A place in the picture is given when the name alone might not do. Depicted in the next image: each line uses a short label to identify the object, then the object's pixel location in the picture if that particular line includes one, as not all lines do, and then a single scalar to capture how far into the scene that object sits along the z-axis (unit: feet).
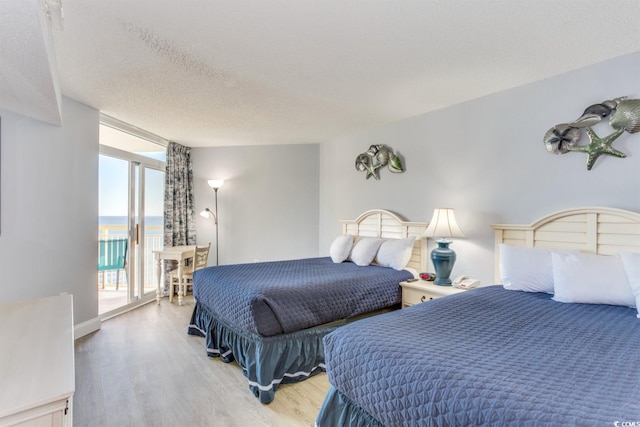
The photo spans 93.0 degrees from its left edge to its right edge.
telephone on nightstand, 8.93
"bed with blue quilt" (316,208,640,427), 3.12
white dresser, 2.79
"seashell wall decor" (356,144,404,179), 12.34
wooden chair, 14.51
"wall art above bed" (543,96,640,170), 6.96
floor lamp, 16.39
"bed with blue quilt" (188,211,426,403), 7.27
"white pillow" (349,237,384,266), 11.21
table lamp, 9.39
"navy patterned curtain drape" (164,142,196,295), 15.69
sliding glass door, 12.35
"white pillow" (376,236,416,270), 10.59
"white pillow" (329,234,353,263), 11.94
